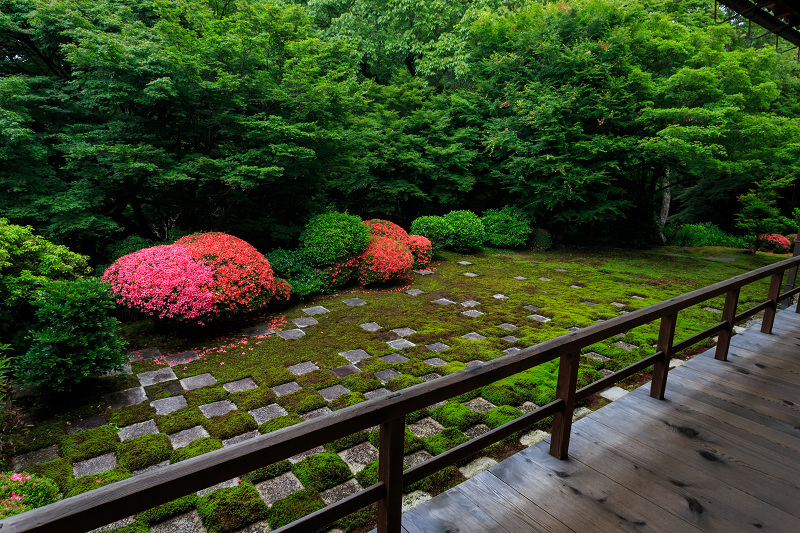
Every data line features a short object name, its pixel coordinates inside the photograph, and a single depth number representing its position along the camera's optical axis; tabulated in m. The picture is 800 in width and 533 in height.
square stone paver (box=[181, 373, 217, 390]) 3.48
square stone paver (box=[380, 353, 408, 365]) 4.00
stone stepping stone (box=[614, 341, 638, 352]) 4.29
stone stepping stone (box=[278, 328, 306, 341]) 4.58
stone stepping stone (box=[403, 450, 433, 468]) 2.54
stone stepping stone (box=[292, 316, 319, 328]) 5.01
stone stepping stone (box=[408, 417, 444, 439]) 2.84
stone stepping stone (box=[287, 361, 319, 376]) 3.75
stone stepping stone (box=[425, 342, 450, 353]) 4.29
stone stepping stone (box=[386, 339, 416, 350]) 4.36
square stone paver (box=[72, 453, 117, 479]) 2.44
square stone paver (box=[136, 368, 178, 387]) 3.56
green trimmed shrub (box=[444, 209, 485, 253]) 9.44
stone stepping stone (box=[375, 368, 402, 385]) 3.63
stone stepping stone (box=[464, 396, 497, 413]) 3.15
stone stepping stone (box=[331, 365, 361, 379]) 3.71
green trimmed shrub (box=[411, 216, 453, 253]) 9.10
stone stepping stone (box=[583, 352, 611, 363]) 4.01
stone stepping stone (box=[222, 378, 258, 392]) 3.44
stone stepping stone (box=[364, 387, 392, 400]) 3.35
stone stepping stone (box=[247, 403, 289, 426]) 3.03
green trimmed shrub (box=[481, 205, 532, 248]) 10.40
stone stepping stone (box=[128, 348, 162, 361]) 4.02
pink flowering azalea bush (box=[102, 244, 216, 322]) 4.23
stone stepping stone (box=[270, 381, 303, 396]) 3.40
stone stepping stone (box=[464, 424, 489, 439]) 2.82
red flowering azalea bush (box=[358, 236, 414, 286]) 6.56
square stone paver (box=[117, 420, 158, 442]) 2.80
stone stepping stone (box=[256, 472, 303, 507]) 2.25
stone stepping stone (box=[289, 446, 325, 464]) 2.55
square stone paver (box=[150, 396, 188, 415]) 3.12
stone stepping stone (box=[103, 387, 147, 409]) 3.21
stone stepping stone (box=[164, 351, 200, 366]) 3.94
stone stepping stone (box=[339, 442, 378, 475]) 2.50
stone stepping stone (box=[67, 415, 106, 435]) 2.86
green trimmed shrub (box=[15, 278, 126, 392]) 3.02
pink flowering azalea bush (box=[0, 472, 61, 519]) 1.71
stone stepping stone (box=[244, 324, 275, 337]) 4.66
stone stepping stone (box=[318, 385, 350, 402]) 3.32
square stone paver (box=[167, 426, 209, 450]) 2.72
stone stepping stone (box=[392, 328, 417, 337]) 4.72
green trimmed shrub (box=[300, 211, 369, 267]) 6.29
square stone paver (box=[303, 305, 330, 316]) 5.47
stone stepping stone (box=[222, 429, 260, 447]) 2.75
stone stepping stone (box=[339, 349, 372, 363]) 4.05
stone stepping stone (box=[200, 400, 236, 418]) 3.08
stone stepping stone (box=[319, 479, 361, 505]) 2.22
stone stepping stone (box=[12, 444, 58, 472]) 2.50
